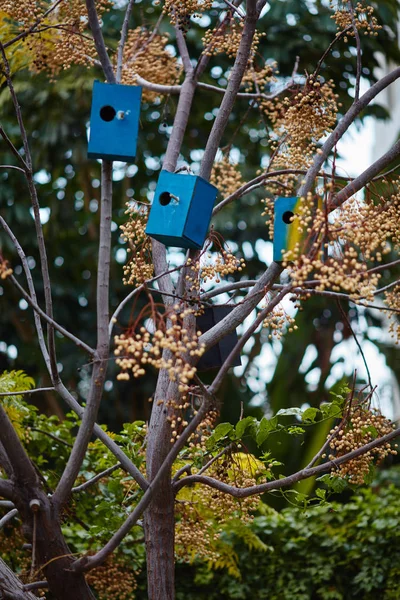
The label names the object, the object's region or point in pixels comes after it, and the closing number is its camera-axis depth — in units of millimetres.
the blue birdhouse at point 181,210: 5180
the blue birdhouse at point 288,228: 4676
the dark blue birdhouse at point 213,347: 6316
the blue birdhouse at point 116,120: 5094
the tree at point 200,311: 4398
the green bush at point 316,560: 8344
